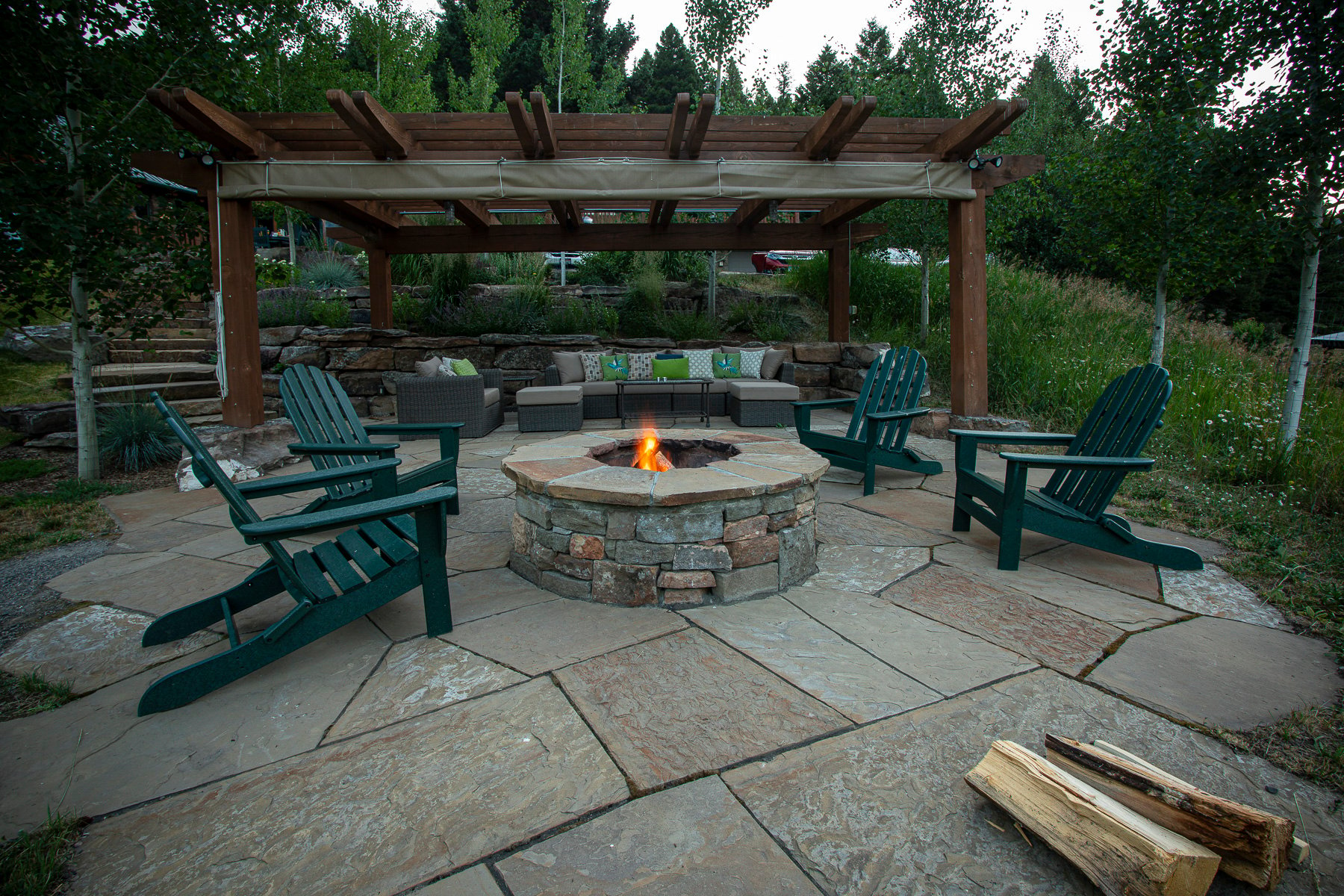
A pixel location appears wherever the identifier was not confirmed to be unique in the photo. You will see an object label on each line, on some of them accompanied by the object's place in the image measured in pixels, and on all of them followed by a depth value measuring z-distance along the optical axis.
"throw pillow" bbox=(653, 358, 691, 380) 7.02
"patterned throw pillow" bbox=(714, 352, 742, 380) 7.24
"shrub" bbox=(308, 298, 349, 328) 8.03
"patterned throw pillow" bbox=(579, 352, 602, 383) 7.23
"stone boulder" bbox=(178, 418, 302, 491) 4.60
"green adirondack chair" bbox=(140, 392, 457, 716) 1.78
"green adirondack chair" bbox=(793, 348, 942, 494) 4.02
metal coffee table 6.58
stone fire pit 2.32
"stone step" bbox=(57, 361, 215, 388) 6.61
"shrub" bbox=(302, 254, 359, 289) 10.20
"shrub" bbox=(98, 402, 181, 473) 5.01
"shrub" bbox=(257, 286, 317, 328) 7.93
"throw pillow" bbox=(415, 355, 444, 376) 6.36
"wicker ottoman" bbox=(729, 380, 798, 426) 6.27
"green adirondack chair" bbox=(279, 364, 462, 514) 2.96
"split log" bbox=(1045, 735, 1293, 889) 1.15
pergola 4.79
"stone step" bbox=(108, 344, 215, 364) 7.49
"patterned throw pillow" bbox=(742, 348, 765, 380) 7.27
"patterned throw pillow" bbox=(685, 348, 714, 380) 7.21
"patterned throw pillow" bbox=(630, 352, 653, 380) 7.26
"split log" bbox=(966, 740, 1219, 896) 1.11
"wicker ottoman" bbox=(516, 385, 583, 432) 6.34
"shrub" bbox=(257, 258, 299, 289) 5.29
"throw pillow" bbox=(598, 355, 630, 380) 7.23
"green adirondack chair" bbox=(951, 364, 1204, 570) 2.66
